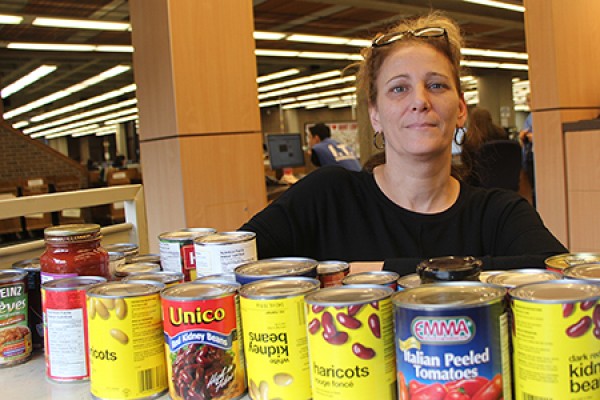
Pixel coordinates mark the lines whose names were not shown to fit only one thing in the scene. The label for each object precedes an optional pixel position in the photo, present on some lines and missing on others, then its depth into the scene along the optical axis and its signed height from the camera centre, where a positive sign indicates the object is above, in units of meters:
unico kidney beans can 0.79 -0.23
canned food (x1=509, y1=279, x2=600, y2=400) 0.60 -0.20
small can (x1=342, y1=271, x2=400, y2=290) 0.86 -0.18
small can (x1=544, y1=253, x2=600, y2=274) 0.88 -0.17
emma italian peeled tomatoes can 0.61 -0.20
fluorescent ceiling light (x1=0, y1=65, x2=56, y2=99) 11.79 +2.32
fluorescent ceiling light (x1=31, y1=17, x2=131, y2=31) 7.54 +2.04
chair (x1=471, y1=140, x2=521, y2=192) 4.49 -0.08
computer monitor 6.88 +0.20
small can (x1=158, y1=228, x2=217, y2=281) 1.13 -0.15
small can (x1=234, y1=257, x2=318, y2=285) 0.88 -0.16
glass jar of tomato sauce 1.07 -0.13
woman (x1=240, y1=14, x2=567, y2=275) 1.55 -0.10
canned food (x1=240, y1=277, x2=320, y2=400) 0.74 -0.22
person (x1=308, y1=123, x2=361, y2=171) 5.97 +0.10
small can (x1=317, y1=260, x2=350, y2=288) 0.97 -0.18
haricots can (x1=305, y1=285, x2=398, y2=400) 0.67 -0.21
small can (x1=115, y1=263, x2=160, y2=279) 1.14 -0.18
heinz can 1.09 -0.25
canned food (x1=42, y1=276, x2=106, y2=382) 0.95 -0.23
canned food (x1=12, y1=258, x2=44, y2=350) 1.14 -0.23
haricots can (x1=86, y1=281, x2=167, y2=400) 0.83 -0.23
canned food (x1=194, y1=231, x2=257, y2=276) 1.00 -0.14
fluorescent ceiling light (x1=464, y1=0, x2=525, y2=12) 7.88 +2.03
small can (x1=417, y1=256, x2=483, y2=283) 0.78 -0.15
